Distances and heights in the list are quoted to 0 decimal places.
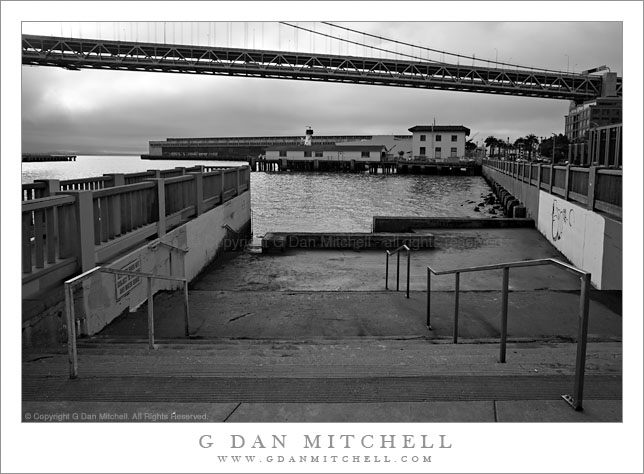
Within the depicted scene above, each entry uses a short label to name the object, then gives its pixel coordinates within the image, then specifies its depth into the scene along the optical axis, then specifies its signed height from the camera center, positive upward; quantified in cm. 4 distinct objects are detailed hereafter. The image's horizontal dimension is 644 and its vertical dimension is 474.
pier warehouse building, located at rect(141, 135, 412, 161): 15875 +1182
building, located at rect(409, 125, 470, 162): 11762 +1022
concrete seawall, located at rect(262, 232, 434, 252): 1430 -146
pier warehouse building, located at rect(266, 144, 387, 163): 12225 +792
